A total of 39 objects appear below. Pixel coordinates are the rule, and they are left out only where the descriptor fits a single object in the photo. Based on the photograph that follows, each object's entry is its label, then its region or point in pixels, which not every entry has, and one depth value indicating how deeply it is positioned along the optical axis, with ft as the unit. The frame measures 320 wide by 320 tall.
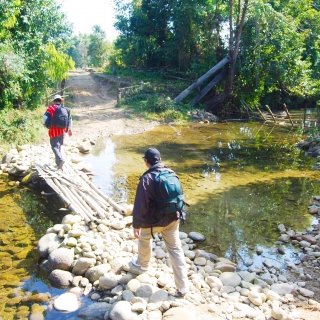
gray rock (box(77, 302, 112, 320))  12.64
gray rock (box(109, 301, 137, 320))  12.08
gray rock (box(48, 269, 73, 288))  14.98
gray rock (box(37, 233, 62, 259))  16.92
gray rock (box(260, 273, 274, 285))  15.31
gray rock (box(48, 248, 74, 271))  15.76
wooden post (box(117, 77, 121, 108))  58.95
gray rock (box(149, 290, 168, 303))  12.96
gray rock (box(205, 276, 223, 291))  14.39
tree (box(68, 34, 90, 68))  192.03
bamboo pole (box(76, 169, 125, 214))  20.71
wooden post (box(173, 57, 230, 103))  65.10
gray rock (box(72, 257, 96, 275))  15.51
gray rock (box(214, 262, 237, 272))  15.97
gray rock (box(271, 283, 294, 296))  14.38
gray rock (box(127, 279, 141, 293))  13.70
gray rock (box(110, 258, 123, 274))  15.16
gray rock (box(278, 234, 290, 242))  19.44
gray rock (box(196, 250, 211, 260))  17.07
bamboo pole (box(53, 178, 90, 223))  19.23
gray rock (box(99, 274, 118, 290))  14.32
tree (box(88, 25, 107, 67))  125.12
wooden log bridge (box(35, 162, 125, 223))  20.03
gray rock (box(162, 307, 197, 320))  11.87
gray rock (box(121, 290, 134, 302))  13.17
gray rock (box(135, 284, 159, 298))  13.33
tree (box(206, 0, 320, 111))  62.64
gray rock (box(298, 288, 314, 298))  14.16
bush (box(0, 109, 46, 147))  33.14
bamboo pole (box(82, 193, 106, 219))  19.64
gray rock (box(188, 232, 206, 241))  19.36
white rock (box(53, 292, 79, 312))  13.32
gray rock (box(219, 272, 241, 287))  14.73
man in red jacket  24.13
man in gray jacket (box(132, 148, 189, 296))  12.38
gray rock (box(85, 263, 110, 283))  14.99
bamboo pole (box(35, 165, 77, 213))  20.53
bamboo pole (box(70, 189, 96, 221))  19.41
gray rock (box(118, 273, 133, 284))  14.35
